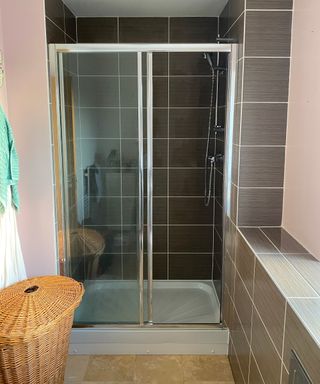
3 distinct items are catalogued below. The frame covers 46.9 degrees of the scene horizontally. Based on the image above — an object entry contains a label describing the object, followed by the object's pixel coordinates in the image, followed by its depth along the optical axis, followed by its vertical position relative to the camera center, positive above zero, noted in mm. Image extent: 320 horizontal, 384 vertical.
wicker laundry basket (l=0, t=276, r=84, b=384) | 1628 -906
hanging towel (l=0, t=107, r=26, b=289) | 1909 -467
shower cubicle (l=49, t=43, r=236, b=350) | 2287 -312
